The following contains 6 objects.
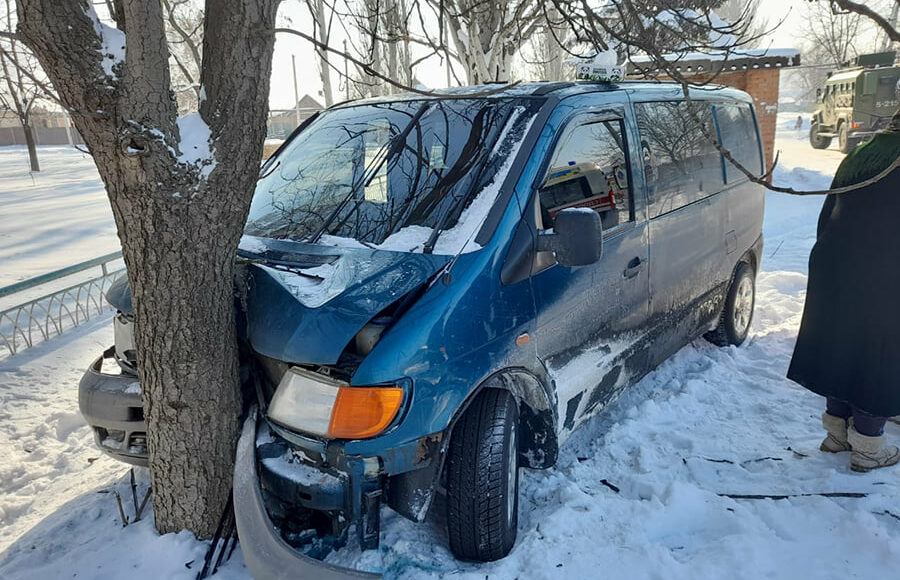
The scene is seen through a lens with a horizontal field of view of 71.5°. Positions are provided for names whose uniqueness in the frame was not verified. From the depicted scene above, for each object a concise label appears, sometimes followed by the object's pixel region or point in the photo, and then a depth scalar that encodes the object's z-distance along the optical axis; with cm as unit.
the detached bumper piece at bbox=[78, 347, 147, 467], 280
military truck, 1969
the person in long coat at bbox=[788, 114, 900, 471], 303
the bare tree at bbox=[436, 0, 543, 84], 918
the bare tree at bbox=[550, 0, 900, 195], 244
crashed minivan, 228
